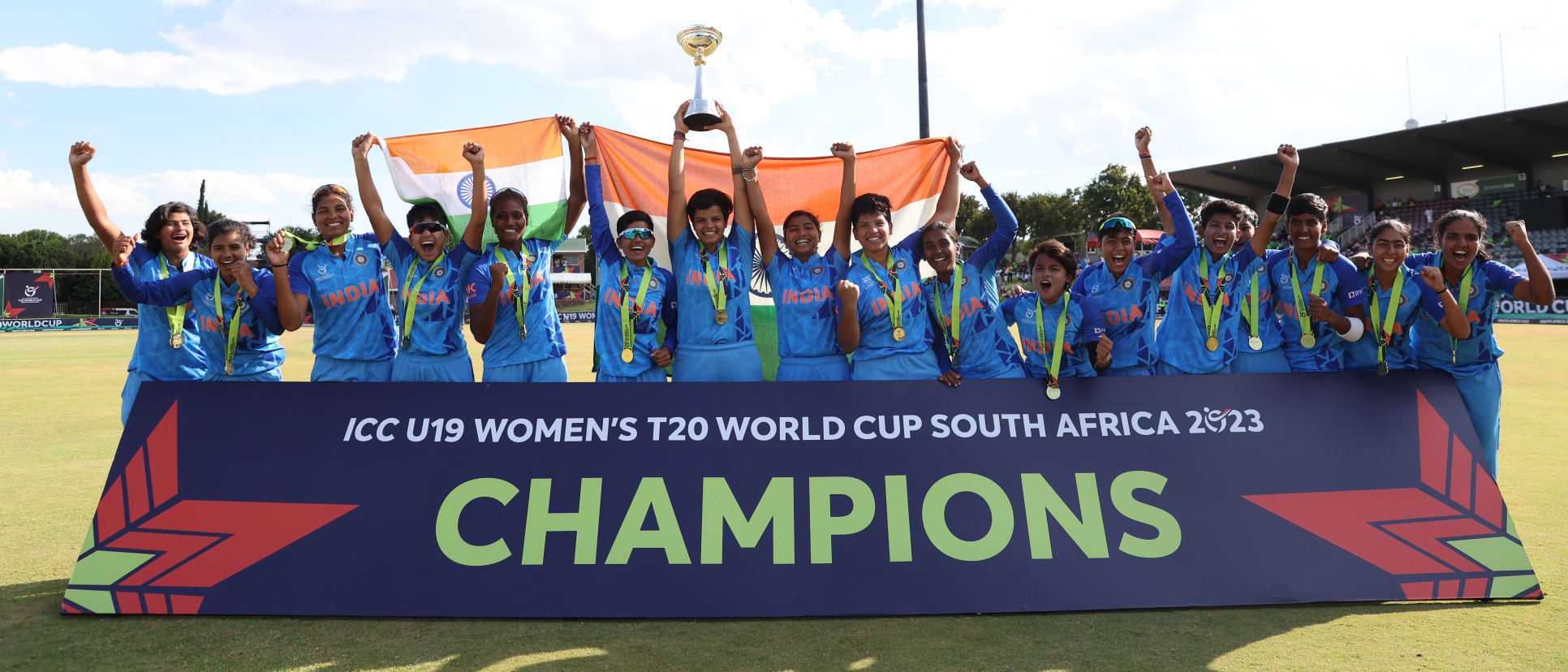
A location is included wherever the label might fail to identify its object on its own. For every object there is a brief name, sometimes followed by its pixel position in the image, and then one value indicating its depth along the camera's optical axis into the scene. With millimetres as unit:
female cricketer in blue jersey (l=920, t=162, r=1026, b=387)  4805
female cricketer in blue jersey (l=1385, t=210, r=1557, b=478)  4668
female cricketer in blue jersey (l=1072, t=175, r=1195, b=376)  4930
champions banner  3793
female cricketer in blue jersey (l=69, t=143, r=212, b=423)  4773
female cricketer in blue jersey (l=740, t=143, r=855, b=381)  4805
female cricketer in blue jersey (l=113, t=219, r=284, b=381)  4672
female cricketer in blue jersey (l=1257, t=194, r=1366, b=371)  4832
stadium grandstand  36219
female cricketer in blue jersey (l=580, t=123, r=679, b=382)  4930
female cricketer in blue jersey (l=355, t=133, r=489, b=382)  4844
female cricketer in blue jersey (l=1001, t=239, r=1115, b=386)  4758
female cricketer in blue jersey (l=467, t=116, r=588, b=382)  4938
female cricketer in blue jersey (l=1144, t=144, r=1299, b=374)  4961
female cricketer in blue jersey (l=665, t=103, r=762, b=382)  4820
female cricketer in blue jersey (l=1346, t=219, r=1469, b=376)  4691
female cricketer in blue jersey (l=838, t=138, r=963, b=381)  4680
